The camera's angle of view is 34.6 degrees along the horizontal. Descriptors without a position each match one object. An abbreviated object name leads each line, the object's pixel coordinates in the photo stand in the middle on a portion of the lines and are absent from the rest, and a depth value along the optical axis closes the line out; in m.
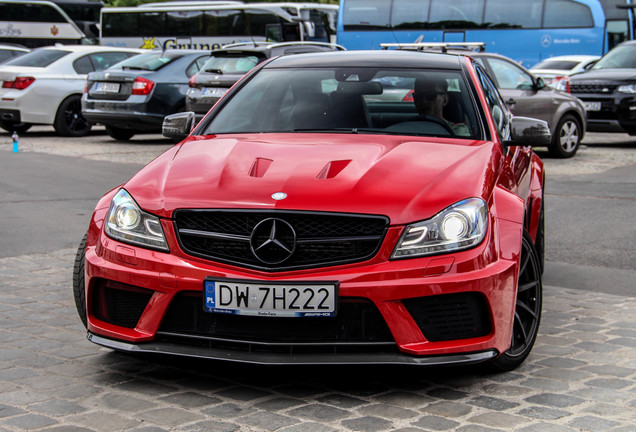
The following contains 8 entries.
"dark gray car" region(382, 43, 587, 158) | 15.35
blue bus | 28.98
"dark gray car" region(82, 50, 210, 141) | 17.69
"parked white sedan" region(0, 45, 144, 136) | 18.83
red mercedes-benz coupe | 4.05
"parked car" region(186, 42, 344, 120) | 16.30
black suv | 18.12
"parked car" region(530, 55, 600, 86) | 25.69
